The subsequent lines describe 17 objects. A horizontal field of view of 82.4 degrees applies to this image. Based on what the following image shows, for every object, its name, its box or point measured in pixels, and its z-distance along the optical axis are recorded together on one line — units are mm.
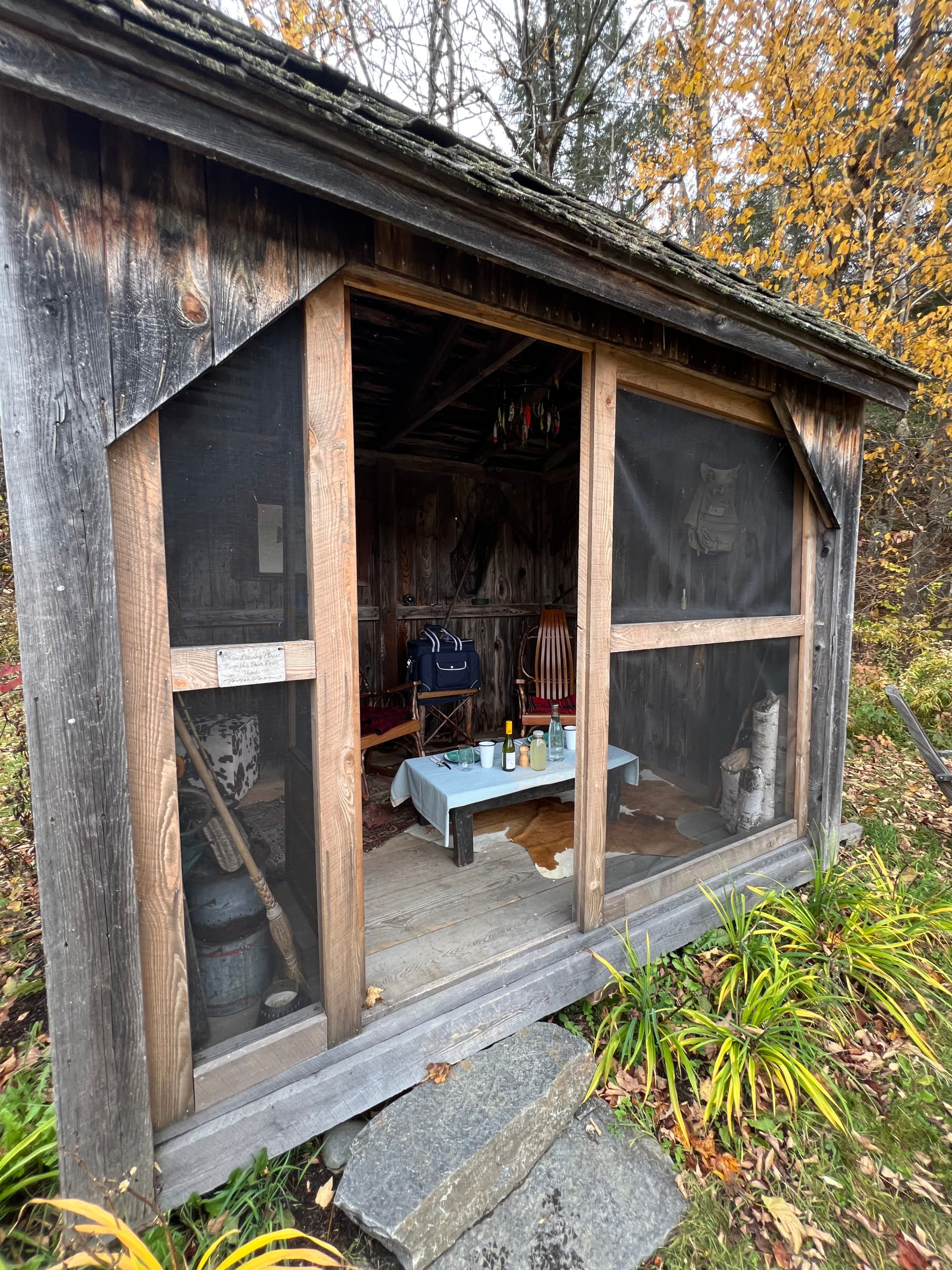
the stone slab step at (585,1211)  1339
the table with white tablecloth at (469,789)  2656
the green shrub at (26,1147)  1322
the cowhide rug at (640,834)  2352
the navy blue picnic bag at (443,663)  4426
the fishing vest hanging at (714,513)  2393
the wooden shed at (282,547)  1098
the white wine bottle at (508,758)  2967
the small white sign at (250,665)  1363
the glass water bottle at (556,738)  3225
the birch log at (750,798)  2717
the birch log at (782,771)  2822
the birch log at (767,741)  2740
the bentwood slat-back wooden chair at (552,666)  4746
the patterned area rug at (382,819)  3156
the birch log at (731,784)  2666
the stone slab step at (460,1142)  1301
